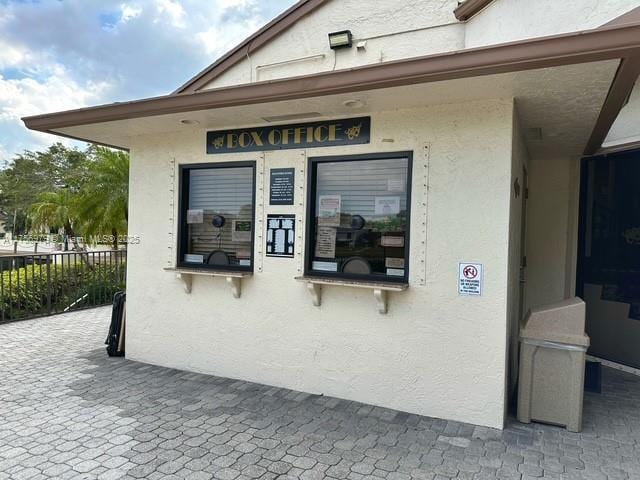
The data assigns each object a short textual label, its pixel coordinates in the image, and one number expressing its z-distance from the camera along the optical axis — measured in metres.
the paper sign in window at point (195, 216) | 4.73
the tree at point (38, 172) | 33.19
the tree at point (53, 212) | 14.39
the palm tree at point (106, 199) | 10.73
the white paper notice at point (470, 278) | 3.40
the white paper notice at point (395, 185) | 3.75
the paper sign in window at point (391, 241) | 3.75
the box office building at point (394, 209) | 3.28
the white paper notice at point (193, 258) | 4.71
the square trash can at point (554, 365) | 3.33
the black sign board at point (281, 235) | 4.09
